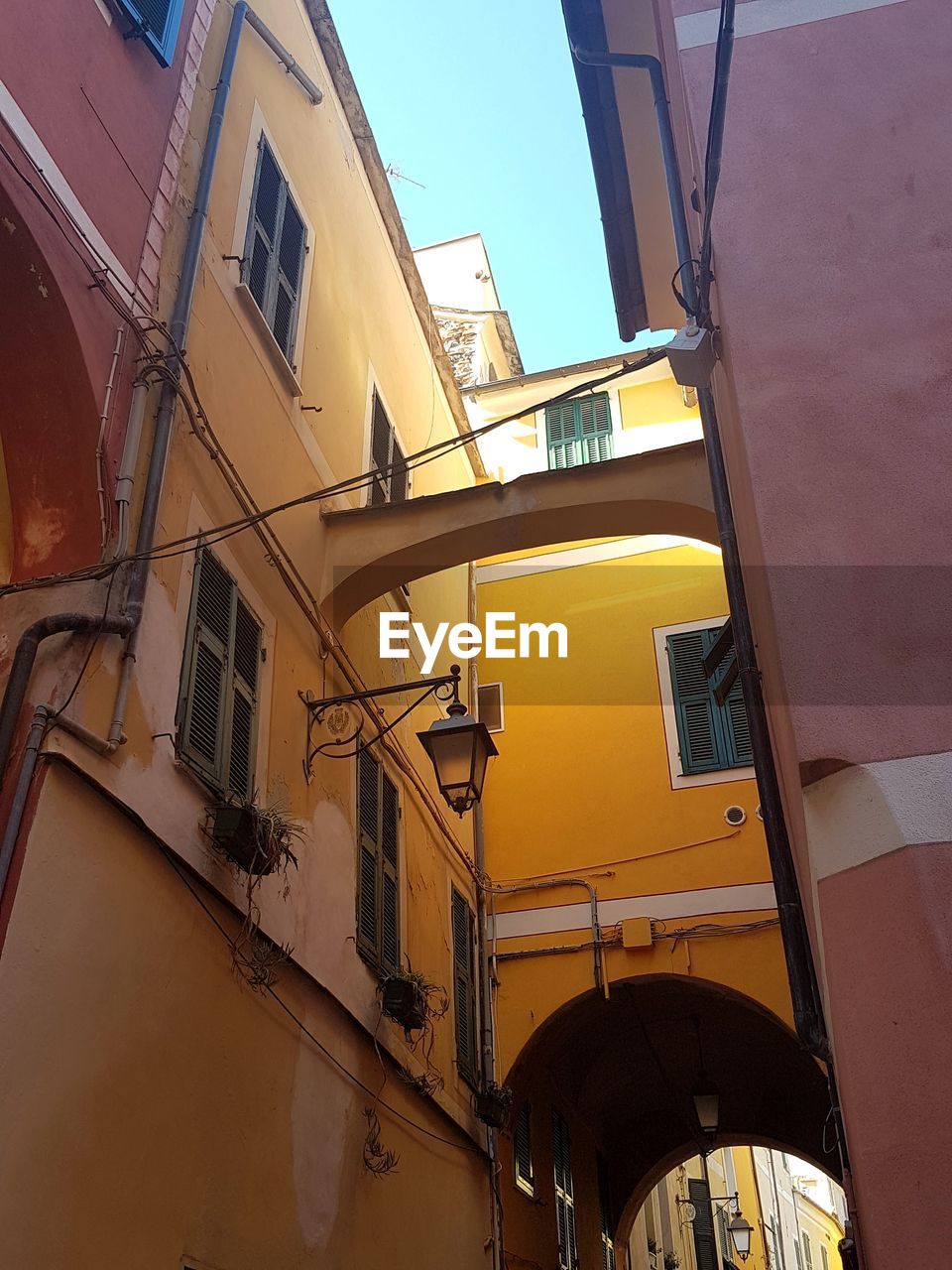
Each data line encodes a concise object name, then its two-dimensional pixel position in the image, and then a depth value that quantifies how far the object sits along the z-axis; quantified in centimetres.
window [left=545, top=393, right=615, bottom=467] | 1469
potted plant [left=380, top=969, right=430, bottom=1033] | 777
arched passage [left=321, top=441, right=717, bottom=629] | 835
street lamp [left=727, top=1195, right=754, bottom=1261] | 1680
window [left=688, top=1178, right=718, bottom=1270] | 2012
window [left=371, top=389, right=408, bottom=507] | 1007
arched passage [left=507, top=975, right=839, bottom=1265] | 1101
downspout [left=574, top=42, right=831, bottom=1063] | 469
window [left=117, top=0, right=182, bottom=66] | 652
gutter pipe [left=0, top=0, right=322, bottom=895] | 464
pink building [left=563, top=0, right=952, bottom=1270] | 323
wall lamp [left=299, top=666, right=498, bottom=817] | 739
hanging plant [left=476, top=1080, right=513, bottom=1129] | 962
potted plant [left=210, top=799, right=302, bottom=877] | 570
